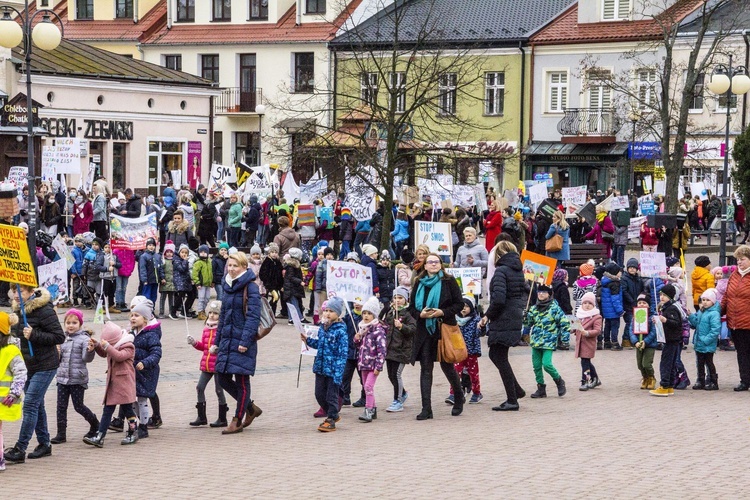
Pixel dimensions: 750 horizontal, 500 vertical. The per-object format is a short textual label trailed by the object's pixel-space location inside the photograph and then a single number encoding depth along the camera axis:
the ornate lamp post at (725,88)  28.64
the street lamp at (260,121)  52.19
